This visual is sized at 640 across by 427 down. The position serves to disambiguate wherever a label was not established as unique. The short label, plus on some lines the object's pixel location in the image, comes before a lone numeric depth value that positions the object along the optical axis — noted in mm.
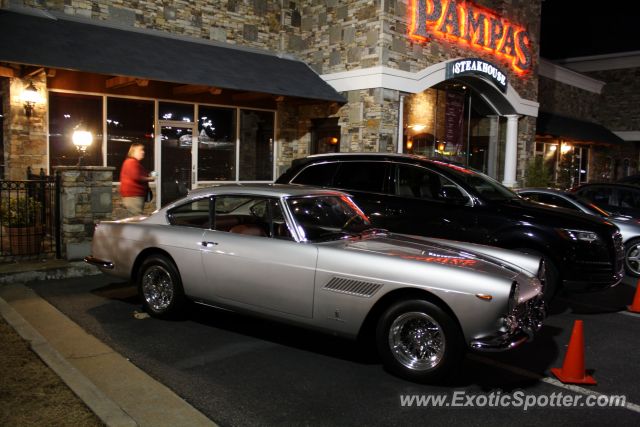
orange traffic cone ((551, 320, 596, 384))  4446
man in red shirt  8273
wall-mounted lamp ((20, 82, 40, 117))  10602
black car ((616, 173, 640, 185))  13812
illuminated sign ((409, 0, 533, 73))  14188
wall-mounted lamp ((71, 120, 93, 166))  10641
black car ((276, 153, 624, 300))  6680
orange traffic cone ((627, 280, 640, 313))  6945
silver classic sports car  4168
